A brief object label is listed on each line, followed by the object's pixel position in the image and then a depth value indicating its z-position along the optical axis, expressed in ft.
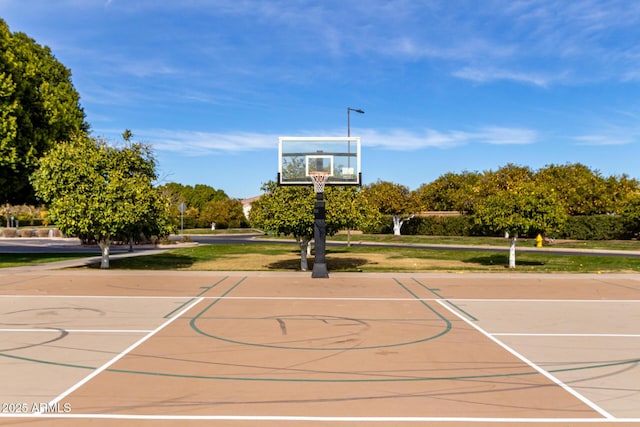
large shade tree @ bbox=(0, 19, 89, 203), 85.25
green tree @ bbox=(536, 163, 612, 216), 184.55
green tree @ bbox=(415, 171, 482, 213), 252.62
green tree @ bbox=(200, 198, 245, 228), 284.00
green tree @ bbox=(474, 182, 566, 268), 80.94
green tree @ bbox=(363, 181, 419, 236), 193.06
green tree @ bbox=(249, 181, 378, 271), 72.64
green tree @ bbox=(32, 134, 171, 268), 71.77
